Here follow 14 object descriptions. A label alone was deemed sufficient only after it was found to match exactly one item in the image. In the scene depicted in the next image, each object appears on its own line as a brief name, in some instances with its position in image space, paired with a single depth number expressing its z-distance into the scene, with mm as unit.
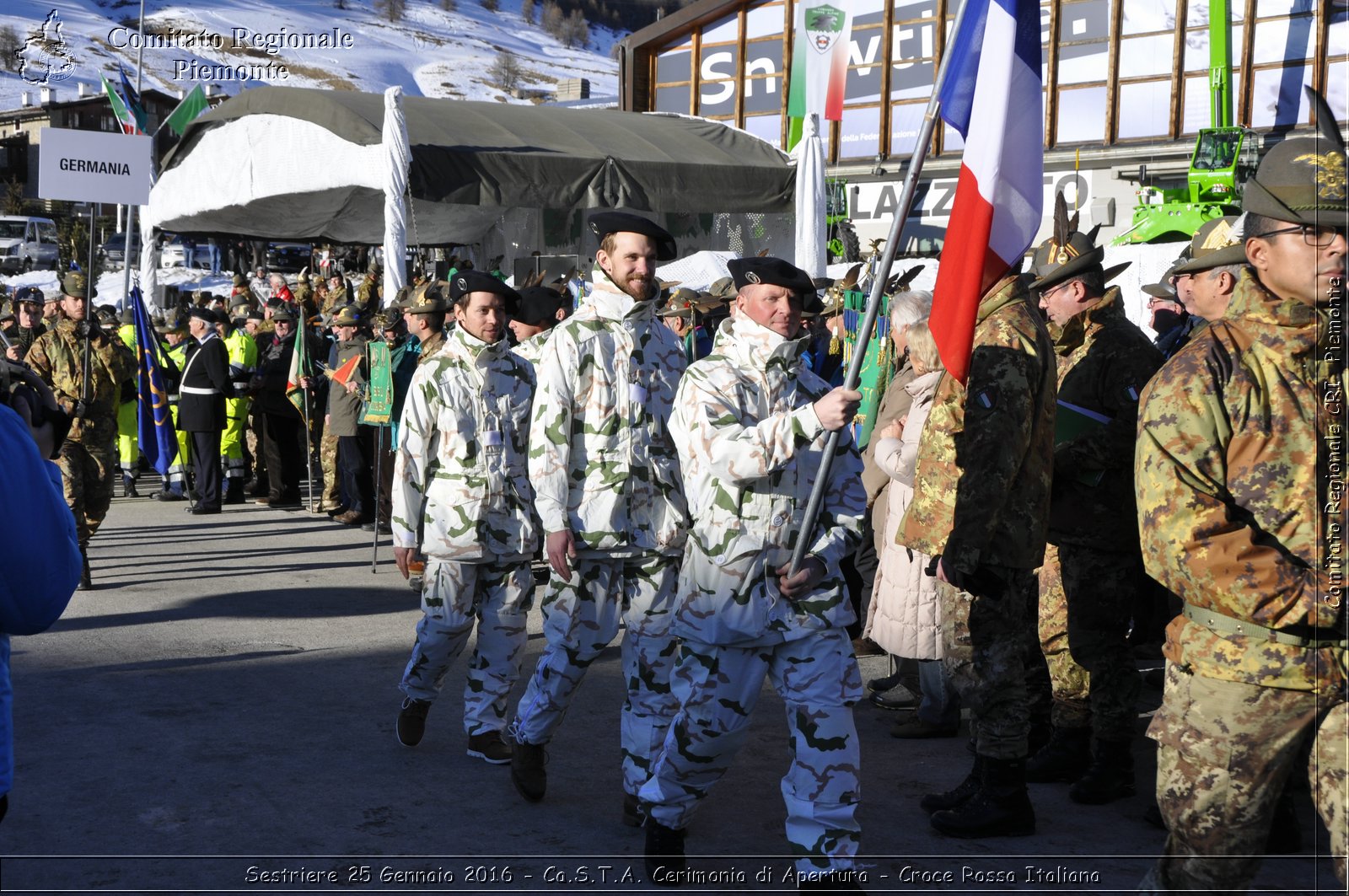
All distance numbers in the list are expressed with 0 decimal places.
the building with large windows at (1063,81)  23297
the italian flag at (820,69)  19922
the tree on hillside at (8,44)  78050
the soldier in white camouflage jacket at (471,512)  5676
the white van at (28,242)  46438
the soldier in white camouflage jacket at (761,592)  4039
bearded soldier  5047
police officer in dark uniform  13383
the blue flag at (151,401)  12406
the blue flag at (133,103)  17969
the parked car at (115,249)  48344
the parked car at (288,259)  44000
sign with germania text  12461
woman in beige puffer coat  5781
